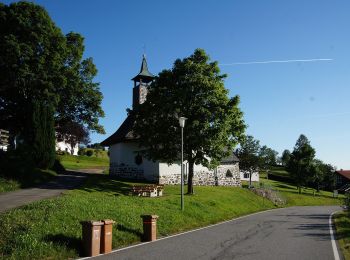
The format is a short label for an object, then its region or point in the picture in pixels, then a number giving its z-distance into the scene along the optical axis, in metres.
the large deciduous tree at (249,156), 67.19
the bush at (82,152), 93.89
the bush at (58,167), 41.02
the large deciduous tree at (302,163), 64.25
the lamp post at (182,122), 23.08
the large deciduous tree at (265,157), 68.05
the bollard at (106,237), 12.88
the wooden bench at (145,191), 28.11
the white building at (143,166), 40.84
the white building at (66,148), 93.55
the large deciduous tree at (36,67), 36.16
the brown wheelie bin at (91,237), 12.37
